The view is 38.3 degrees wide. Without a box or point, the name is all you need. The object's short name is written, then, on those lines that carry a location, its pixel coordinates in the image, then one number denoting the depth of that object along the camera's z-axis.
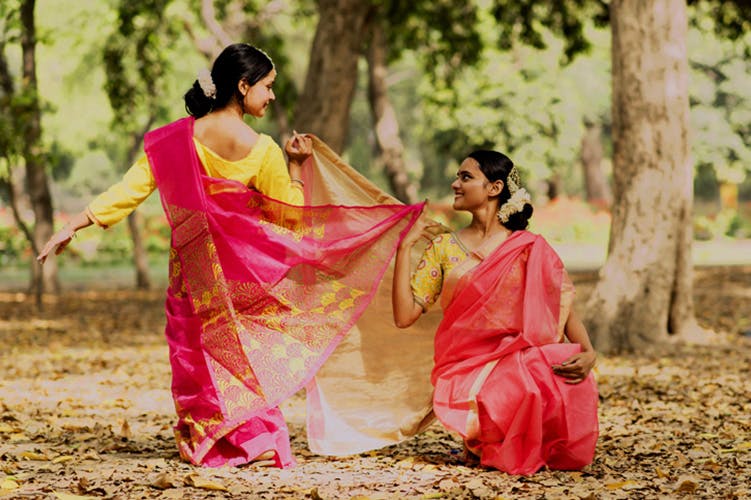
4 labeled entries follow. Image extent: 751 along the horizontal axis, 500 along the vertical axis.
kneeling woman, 5.00
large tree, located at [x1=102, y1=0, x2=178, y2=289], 18.03
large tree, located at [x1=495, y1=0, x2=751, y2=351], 10.17
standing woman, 5.02
